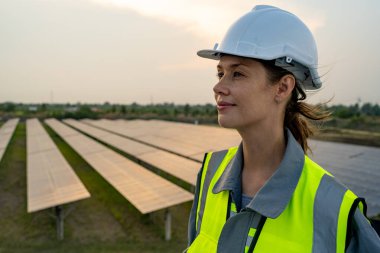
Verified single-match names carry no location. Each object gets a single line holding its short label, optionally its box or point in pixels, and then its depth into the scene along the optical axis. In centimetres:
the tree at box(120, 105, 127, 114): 5813
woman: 113
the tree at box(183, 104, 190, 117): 5629
